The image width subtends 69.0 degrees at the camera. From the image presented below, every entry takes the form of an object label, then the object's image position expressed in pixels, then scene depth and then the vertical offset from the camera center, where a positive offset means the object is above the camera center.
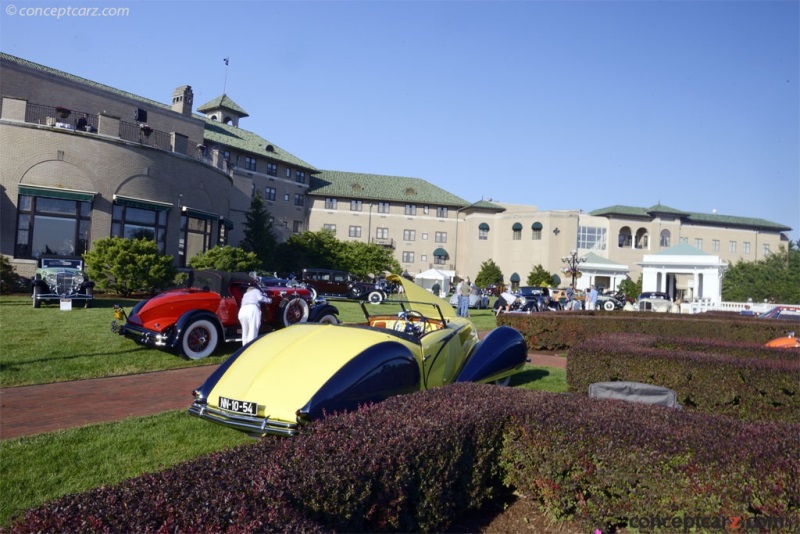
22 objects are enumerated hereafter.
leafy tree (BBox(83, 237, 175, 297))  19.70 -0.11
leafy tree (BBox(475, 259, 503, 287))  63.12 +0.81
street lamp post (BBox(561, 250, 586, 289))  39.95 +1.58
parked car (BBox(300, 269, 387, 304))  31.36 -0.54
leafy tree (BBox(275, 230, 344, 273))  51.75 +1.88
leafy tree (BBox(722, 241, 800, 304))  51.66 +1.80
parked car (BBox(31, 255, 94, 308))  15.67 -0.72
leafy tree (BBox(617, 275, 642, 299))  55.44 +0.25
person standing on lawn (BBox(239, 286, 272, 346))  10.66 -0.79
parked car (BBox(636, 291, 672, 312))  34.88 -0.68
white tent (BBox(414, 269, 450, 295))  47.16 +0.12
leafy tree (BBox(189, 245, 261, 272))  24.95 +0.37
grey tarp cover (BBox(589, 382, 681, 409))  5.79 -1.02
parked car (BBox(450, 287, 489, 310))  29.51 -0.89
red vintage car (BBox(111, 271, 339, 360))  10.20 -0.92
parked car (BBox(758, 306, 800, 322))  19.17 -0.45
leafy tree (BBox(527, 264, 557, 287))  60.82 +0.90
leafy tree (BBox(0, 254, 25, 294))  20.34 -0.74
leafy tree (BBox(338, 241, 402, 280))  53.38 +1.58
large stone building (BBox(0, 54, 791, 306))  23.61 +5.46
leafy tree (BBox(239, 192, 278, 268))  48.38 +3.04
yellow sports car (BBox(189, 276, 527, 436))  4.82 -0.92
